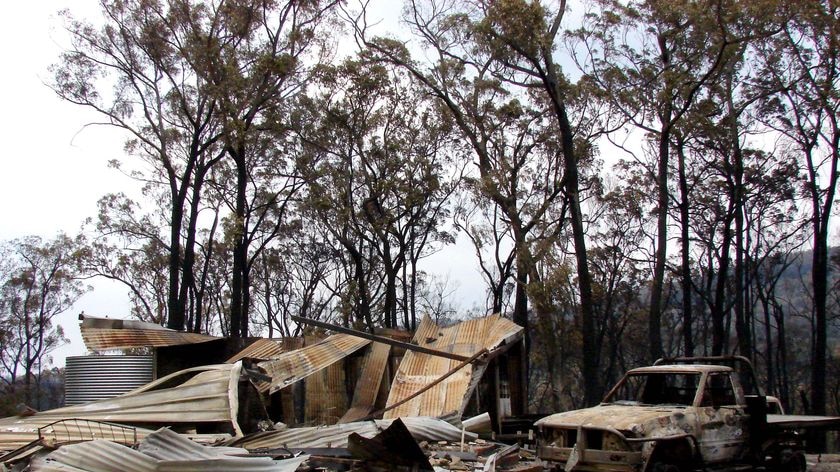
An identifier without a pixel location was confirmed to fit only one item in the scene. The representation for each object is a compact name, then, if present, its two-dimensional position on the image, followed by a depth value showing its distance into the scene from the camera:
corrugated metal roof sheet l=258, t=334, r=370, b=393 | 13.74
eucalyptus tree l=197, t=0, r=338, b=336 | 25.58
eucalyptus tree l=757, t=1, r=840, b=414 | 23.77
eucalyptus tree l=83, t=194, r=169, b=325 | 36.50
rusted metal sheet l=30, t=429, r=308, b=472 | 7.95
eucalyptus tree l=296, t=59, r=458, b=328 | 28.44
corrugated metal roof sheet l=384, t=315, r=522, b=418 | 14.49
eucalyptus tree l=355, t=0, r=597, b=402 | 20.44
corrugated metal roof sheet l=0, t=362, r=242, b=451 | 11.47
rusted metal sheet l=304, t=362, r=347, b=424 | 17.41
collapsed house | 10.67
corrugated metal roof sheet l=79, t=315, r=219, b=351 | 17.95
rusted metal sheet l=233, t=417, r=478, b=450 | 10.54
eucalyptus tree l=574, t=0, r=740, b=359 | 22.14
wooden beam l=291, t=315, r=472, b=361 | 12.42
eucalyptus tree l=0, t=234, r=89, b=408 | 44.84
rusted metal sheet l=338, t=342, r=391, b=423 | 16.63
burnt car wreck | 9.48
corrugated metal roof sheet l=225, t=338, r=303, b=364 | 19.27
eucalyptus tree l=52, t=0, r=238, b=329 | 26.45
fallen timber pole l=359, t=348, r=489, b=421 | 13.53
